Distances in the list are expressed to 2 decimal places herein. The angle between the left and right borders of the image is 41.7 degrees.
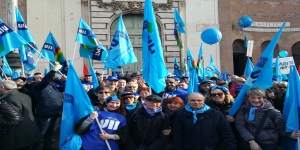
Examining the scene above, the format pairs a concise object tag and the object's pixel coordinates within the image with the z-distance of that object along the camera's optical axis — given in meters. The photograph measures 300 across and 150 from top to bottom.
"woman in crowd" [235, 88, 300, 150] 5.30
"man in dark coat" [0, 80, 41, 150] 5.73
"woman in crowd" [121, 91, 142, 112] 6.06
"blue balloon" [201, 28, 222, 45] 14.73
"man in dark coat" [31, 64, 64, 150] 6.98
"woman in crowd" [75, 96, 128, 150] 5.36
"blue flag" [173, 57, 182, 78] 13.90
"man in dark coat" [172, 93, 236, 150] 5.20
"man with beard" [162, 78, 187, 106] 7.82
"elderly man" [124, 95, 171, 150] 5.43
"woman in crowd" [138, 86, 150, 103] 6.82
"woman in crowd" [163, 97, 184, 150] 5.75
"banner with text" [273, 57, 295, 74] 14.59
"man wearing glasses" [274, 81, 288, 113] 7.34
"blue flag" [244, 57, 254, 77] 12.74
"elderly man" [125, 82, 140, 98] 6.98
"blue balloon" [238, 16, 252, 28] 20.34
